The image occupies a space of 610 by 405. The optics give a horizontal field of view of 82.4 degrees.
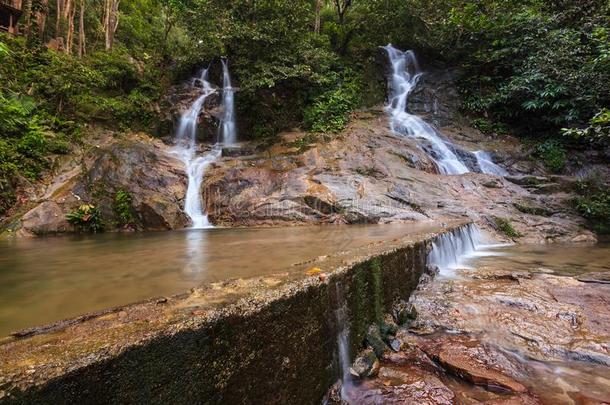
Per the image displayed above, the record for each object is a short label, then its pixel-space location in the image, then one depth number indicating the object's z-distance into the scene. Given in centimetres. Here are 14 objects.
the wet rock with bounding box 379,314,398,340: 292
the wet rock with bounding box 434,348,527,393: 233
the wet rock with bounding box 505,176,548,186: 985
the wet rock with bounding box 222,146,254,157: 1134
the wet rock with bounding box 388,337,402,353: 280
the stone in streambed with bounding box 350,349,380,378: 245
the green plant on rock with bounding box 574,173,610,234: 855
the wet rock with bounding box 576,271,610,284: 426
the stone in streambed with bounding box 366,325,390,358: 271
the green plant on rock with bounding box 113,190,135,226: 816
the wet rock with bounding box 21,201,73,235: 714
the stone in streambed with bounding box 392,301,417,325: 322
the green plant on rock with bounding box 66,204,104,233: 764
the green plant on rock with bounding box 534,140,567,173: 1183
